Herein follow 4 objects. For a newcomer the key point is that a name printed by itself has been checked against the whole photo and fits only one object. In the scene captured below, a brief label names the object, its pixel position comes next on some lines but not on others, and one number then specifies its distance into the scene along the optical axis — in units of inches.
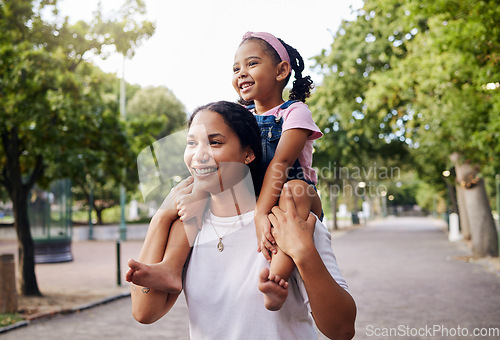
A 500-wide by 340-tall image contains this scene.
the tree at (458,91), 336.8
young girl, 65.4
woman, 63.6
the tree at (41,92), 355.9
